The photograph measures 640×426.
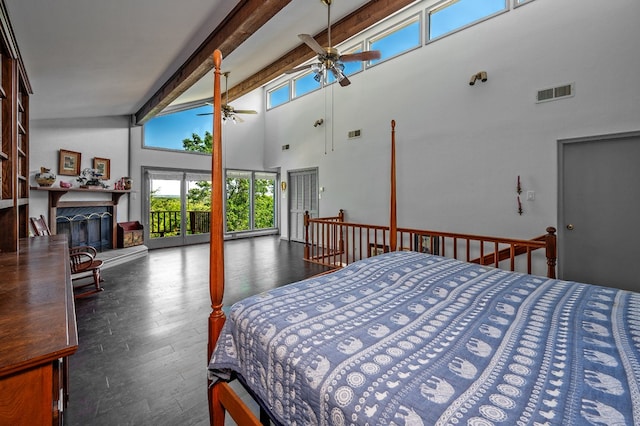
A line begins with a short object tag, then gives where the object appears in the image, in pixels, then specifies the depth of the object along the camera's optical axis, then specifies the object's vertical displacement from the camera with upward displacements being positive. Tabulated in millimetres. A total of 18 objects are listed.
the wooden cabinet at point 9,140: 1958 +553
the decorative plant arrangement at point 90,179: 5380 +671
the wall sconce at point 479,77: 4141 +1976
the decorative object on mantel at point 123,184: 5992 +629
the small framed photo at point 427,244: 4114 -573
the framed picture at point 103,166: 5695 +975
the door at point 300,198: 7234 +335
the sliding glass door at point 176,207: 6699 +128
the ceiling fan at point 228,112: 5336 +1942
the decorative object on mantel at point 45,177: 4628 +614
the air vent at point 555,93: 3516 +1485
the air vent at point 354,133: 5859 +1632
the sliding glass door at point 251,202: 8109 +277
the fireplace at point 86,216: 4910 -46
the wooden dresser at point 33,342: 703 -361
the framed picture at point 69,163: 5137 +960
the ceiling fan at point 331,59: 3311 +1851
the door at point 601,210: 3195 -48
